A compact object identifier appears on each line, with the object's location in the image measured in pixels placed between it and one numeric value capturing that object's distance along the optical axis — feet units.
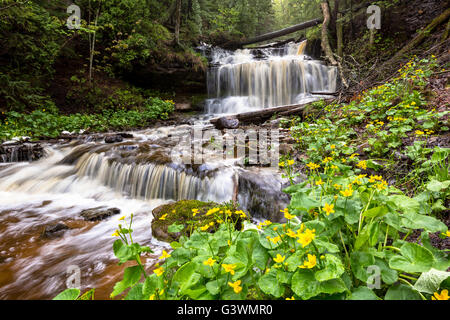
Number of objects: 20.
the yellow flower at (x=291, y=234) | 3.59
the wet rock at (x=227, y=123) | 25.63
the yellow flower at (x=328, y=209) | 3.89
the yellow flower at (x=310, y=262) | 3.16
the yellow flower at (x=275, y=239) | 3.81
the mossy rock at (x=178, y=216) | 9.37
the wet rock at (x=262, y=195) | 11.16
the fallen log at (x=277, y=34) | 47.16
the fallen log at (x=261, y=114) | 24.31
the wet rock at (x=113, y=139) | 23.34
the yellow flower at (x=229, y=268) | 3.35
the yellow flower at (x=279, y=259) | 3.42
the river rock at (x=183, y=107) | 40.82
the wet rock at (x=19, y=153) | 19.74
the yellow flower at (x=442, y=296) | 2.67
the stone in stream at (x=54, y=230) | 10.82
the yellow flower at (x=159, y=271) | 3.51
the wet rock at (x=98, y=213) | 12.59
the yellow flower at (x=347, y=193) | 4.04
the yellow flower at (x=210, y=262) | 3.50
